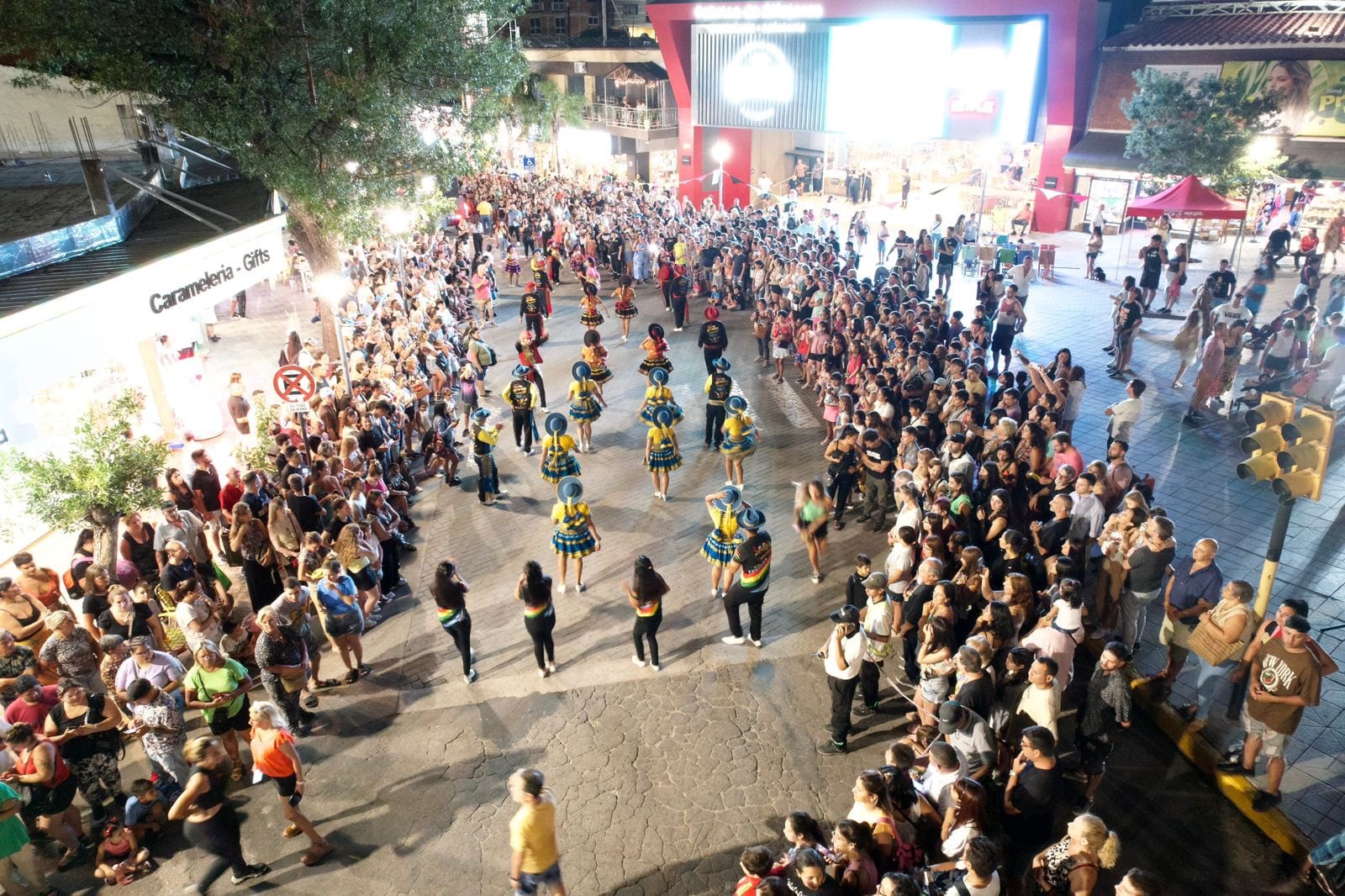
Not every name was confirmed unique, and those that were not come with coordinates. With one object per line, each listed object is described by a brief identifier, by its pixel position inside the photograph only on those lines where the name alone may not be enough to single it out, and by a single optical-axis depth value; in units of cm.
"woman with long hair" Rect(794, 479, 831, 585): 821
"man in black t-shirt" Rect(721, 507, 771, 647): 710
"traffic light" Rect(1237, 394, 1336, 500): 537
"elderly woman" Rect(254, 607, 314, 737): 638
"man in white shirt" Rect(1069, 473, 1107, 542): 720
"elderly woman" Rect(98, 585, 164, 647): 659
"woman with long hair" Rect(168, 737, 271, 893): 491
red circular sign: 902
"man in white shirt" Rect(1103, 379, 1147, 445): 930
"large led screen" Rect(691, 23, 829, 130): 2716
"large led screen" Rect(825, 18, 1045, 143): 2405
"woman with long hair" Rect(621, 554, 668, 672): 689
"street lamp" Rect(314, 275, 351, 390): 1111
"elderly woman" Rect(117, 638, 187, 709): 587
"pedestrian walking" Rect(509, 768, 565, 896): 460
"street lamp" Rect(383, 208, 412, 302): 1395
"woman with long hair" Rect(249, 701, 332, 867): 533
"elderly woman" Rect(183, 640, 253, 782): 584
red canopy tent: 1509
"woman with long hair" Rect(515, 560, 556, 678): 683
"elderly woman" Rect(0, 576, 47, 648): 648
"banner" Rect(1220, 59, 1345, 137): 1908
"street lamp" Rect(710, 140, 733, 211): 2868
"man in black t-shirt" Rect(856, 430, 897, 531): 923
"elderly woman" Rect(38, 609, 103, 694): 617
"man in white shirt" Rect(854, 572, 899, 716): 626
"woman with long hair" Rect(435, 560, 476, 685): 685
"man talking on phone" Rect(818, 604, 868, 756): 601
